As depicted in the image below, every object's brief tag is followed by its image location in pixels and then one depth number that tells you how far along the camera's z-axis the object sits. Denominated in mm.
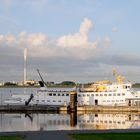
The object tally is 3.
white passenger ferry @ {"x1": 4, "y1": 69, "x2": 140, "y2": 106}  105438
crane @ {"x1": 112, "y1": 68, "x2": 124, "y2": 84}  111562
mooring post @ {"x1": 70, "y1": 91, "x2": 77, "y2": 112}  97906
